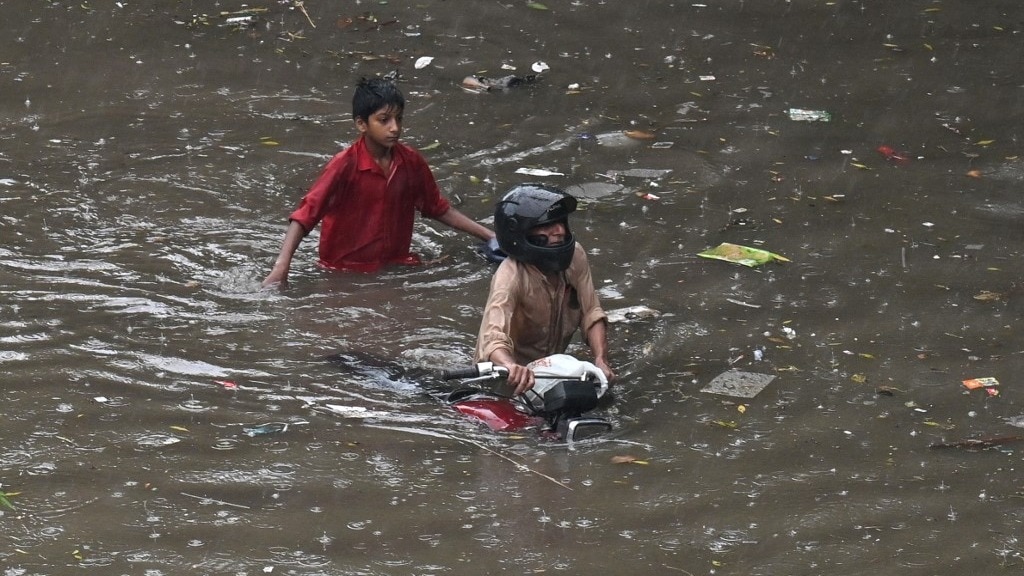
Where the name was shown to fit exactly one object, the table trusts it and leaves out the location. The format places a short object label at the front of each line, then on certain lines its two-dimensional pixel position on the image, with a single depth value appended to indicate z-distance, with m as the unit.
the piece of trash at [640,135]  18.36
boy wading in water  13.35
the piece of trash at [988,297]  13.04
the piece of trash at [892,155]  17.25
